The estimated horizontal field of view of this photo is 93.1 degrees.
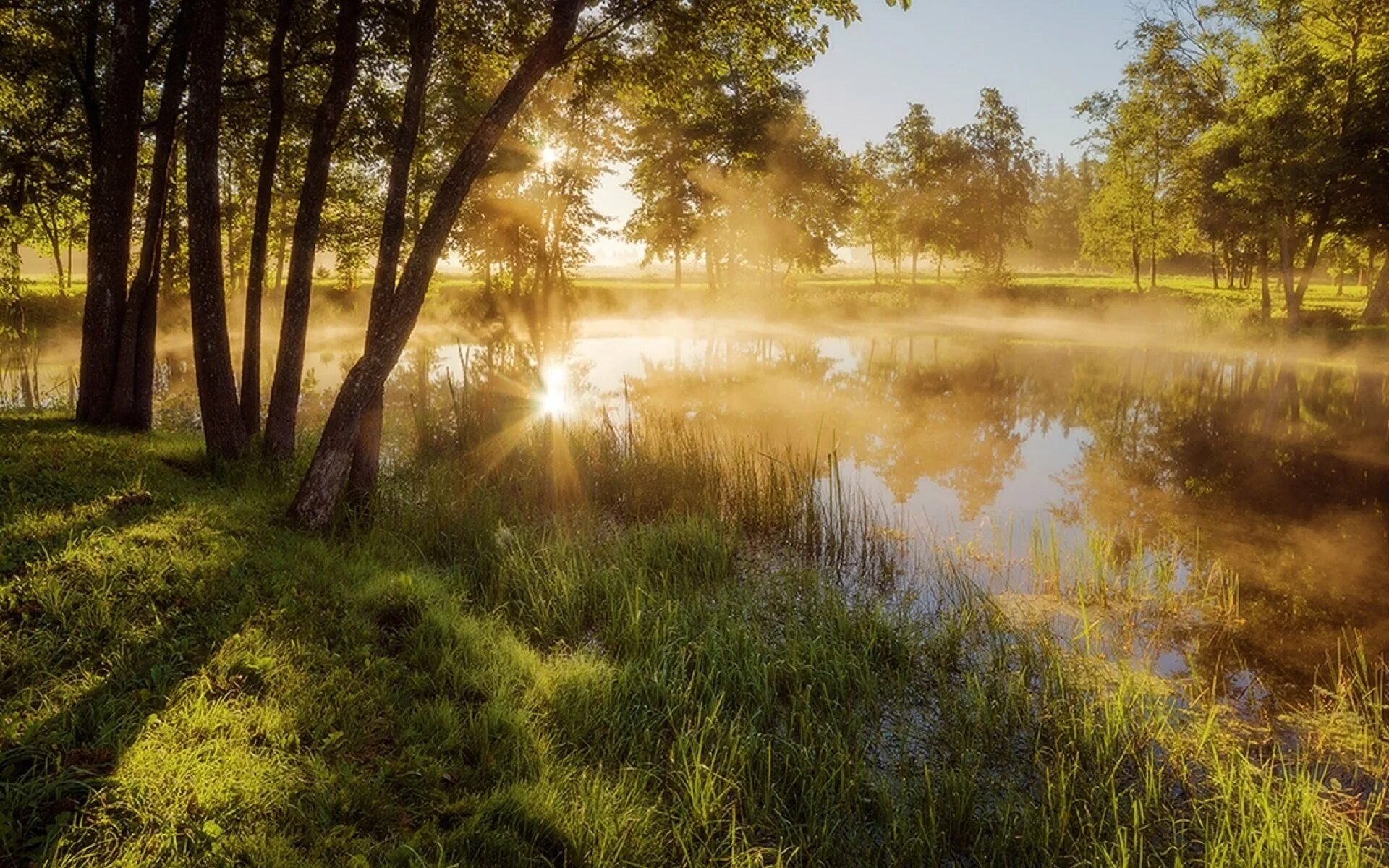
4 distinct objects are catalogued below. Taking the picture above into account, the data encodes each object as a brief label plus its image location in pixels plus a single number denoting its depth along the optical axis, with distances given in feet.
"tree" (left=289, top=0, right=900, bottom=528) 23.18
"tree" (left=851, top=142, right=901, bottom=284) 173.47
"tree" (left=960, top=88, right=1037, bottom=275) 168.66
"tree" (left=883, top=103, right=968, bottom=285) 168.45
